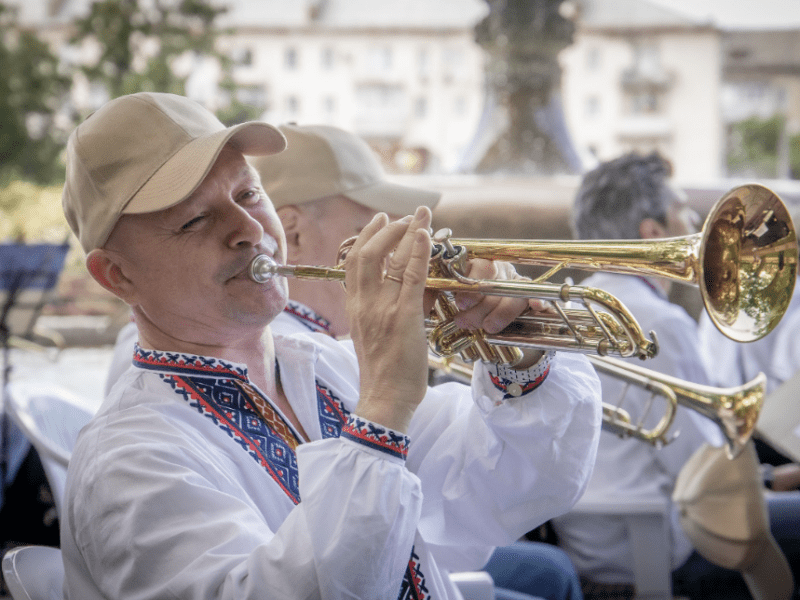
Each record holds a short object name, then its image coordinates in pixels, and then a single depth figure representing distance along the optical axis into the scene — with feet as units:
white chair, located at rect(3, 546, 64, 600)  5.31
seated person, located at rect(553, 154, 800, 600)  9.36
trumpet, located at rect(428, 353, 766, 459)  8.74
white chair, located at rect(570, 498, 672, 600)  8.91
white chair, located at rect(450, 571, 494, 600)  6.81
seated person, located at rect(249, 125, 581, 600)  8.57
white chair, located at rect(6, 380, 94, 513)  8.60
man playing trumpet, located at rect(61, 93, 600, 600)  4.46
